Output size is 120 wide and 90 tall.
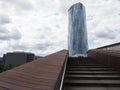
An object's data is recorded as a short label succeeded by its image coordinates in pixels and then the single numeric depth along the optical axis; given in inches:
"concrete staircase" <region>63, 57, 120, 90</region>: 74.2
